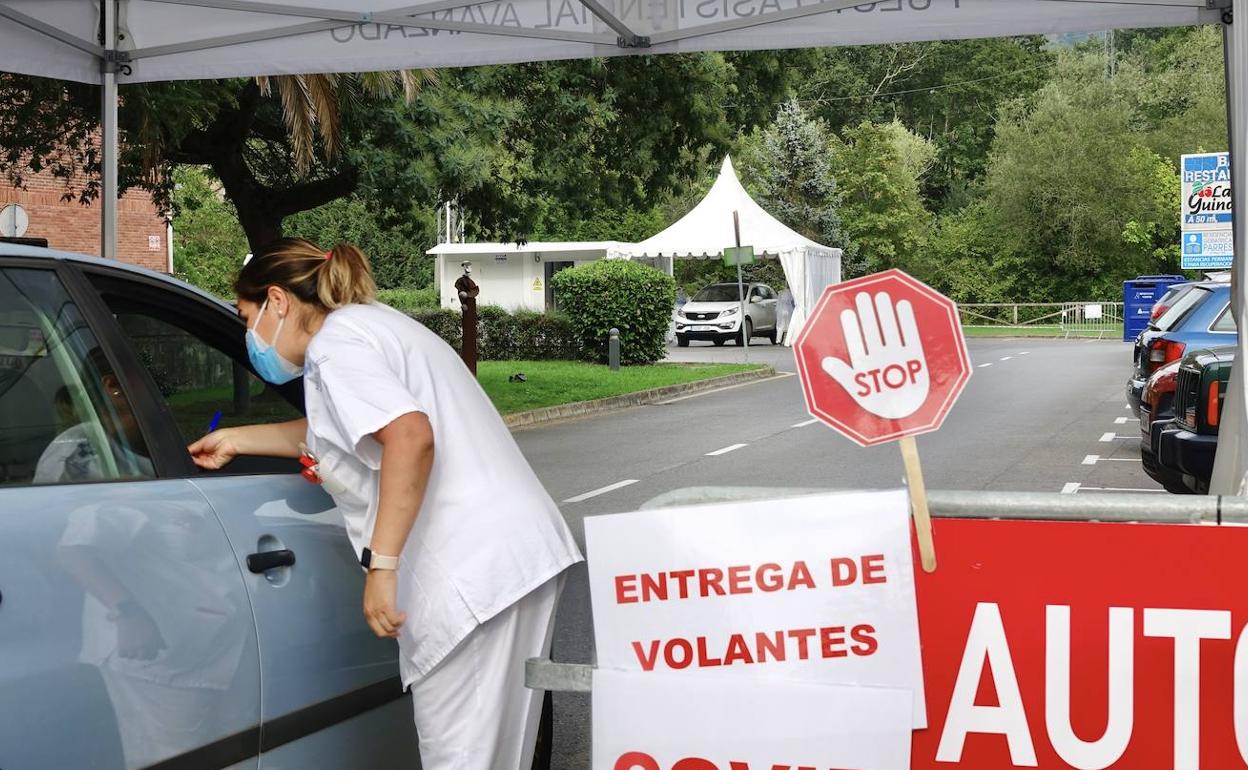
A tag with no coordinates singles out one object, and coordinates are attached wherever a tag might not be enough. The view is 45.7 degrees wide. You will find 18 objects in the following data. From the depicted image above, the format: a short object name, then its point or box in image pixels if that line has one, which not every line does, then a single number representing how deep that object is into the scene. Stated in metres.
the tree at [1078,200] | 58.94
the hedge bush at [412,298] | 50.61
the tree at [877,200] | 60.78
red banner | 2.61
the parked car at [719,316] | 38.19
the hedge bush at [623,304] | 27.66
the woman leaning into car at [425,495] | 2.90
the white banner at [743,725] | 2.72
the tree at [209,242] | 43.81
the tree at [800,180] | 56.94
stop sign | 2.77
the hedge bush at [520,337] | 29.17
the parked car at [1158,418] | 8.79
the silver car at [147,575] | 2.50
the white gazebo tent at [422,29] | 6.92
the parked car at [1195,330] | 12.83
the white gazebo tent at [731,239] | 36.59
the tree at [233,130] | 12.96
